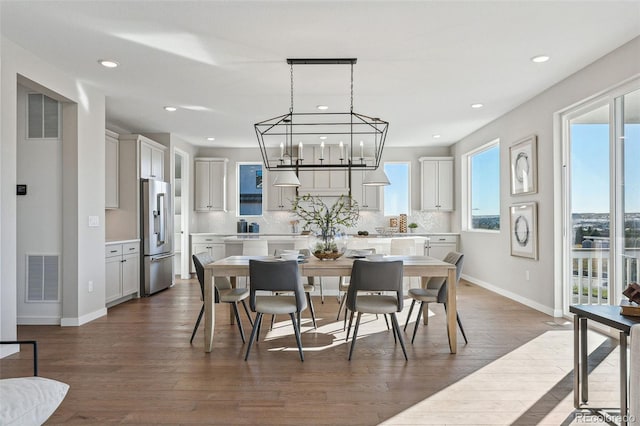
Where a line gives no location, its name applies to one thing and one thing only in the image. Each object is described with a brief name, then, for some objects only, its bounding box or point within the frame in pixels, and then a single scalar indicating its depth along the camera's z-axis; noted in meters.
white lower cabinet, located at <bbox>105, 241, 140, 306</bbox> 5.29
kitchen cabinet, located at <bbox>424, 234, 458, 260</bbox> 8.02
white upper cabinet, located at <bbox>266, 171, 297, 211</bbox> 8.27
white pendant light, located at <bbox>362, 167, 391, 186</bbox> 4.80
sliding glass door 3.64
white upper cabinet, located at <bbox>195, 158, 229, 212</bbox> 8.30
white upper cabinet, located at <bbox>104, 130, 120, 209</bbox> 5.76
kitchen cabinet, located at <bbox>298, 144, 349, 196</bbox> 8.12
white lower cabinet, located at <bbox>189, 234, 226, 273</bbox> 7.88
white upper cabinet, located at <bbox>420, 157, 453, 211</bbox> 8.33
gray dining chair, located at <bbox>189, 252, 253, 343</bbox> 3.76
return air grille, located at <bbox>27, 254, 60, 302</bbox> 4.38
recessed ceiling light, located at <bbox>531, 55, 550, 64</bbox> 3.82
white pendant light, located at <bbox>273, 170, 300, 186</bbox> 4.53
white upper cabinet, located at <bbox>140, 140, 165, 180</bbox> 6.22
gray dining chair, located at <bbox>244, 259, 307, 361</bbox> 3.28
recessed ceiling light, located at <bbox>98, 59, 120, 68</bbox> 3.90
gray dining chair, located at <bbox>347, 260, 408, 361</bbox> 3.33
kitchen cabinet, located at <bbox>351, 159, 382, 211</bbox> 8.19
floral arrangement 4.03
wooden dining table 3.49
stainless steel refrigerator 6.17
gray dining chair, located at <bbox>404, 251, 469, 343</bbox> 3.72
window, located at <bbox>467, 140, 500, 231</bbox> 6.57
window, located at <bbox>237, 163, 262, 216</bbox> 8.62
